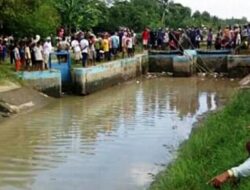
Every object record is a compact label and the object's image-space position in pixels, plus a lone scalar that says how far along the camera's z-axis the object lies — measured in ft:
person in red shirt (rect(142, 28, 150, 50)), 98.22
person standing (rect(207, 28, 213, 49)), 100.00
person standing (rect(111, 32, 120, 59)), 82.58
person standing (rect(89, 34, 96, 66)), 75.61
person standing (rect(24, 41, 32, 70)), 65.72
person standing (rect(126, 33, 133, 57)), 87.05
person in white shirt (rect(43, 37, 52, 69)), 67.10
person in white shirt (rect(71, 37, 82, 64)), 72.28
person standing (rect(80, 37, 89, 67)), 72.33
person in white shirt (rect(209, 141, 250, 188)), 21.98
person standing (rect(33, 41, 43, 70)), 65.87
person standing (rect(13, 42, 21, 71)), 65.41
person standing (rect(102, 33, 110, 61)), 79.87
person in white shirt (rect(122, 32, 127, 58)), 86.12
